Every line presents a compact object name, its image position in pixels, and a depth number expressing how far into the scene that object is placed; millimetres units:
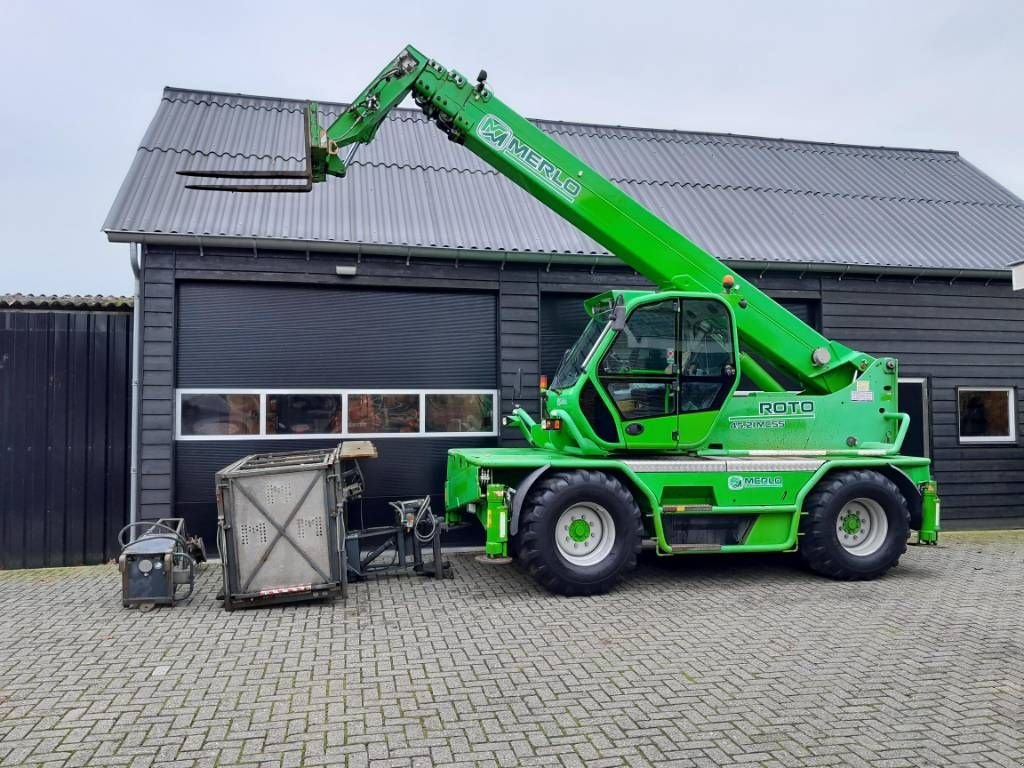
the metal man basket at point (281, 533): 6348
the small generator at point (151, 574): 6426
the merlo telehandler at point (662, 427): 6922
